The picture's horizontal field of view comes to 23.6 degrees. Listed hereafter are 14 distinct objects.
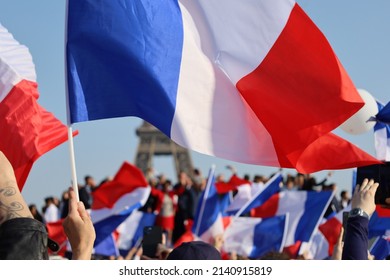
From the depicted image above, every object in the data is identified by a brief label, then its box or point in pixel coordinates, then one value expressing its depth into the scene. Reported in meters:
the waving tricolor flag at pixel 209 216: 15.76
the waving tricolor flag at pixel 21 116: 7.93
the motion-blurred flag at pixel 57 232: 16.52
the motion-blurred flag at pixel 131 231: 19.23
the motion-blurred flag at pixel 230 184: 19.00
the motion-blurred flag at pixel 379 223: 10.38
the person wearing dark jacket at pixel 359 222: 4.62
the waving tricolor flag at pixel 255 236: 15.32
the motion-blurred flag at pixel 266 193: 15.97
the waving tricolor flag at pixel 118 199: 16.41
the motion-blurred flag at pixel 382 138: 9.07
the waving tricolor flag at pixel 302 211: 15.32
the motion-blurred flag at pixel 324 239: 14.00
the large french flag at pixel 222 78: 7.21
